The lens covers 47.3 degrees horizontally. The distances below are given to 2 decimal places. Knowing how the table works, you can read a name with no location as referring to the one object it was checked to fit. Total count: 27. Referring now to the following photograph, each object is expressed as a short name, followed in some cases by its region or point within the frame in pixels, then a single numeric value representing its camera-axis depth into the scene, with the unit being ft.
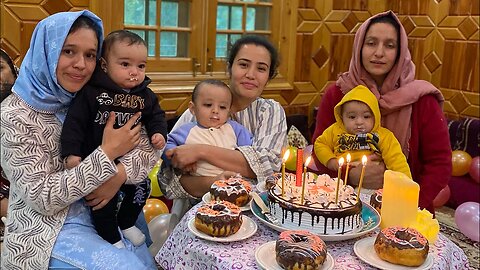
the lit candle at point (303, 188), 5.39
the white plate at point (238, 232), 5.28
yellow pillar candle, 5.41
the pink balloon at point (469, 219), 12.55
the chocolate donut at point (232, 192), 6.10
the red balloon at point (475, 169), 14.98
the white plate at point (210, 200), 6.13
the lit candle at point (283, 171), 5.55
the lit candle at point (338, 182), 5.36
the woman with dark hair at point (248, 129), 7.54
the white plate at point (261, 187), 6.70
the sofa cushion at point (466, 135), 15.81
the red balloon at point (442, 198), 14.87
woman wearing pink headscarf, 8.22
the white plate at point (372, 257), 4.86
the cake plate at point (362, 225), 5.27
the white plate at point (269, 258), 4.78
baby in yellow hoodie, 7.89
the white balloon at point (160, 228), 8.35
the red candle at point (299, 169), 5.56
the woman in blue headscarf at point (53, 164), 5.90
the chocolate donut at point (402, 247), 4.83
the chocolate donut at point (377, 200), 6.15
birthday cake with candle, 5.30
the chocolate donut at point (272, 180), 6.33
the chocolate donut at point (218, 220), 5.29
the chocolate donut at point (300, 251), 4.62
